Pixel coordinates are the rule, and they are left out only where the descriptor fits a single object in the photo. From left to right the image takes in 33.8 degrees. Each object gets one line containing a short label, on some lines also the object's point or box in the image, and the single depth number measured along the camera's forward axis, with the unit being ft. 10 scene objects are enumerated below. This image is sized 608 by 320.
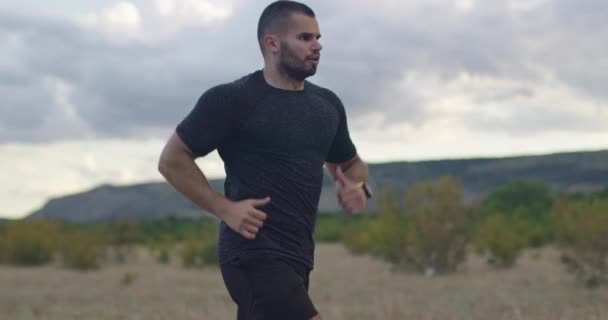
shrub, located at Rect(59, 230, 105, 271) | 70.85
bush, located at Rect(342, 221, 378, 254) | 74.13
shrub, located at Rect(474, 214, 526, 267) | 60.64
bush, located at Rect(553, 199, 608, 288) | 46.21
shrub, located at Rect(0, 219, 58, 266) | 74.95
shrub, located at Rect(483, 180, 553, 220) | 167.32
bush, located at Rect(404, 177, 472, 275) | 57.57
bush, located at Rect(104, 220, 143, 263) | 84.94
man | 11.58
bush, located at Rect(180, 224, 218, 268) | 73.77
